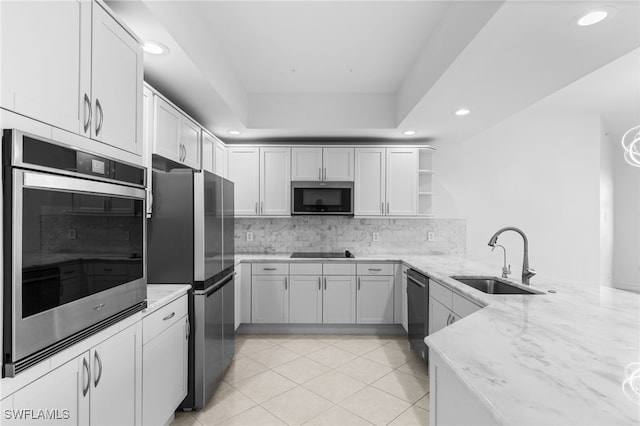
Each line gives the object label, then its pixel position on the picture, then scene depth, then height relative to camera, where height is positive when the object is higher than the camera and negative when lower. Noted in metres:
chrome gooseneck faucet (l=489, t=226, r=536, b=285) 2.16 -0.40
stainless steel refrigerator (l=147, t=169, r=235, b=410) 2.15 -0.25
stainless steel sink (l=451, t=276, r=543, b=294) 2.42 -0.57
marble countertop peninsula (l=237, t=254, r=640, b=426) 0.72 -0.46
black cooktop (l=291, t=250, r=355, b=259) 3.97 -0.56
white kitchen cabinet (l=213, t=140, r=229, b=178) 3.53 +0.63
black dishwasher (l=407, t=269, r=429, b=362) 2.82 -0.94
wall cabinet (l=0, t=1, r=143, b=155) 0.93 +0.52
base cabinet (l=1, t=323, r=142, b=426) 0.95 -0.66
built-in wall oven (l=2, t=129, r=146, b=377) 0.90 -0.12
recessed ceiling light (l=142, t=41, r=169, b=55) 1.86 +1.01
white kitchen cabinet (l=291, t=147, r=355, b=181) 4.01 +0.64
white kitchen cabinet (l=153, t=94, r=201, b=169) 2.18 +0.62
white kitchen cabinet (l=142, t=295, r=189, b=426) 1.66 -0.90
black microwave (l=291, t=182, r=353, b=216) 3.95 +0.19
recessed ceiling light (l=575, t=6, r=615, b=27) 1.49 +0.98
